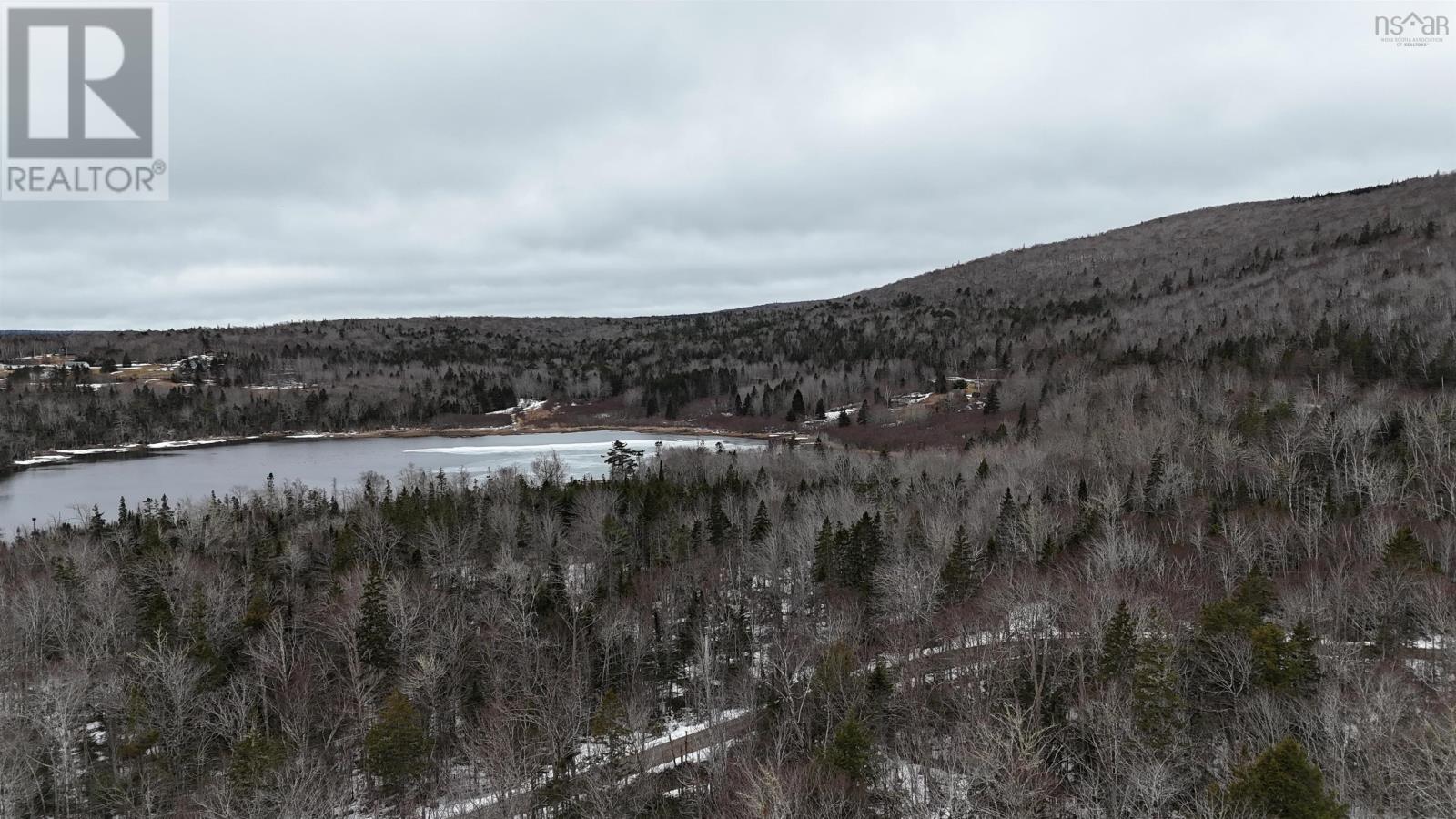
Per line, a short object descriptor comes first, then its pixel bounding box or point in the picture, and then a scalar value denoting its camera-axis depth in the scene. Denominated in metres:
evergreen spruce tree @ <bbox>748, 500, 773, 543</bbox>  67.62
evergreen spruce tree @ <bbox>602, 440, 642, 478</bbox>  101.81
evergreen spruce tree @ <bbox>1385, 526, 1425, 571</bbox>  41.72
